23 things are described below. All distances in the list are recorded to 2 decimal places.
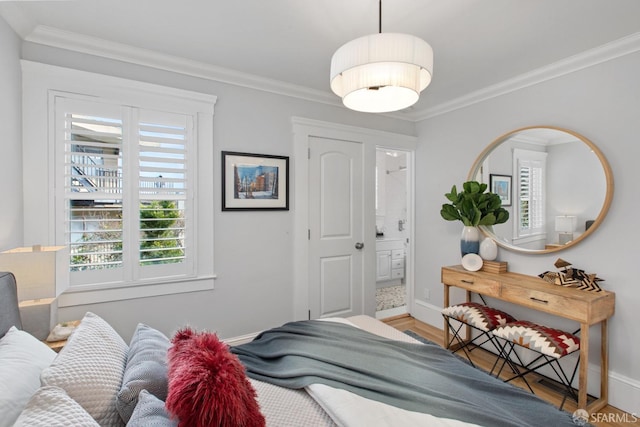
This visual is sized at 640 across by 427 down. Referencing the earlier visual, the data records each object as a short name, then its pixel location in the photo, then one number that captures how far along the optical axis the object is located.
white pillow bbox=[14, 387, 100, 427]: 0.74
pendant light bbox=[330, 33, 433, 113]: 1.29
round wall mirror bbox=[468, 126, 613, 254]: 2.28
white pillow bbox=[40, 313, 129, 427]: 0.93
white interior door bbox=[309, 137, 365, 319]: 3.17
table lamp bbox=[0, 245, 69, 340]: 1.61
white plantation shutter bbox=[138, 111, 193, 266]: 2.38
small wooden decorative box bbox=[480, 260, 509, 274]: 2.71
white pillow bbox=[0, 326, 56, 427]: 0.85
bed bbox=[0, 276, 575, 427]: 0.89
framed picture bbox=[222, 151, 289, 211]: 2.71
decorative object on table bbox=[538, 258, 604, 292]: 2.18
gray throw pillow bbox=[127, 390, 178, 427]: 0.87
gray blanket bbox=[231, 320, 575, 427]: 1.20
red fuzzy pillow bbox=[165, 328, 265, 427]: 0.87
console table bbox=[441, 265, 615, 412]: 1.97
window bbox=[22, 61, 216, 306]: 2.07
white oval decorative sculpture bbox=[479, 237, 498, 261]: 2.80
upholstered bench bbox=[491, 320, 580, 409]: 2.01
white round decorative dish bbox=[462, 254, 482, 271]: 2.79
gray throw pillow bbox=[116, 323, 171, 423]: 0.98
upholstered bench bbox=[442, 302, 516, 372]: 2.45
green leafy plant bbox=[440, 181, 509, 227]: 2.74
